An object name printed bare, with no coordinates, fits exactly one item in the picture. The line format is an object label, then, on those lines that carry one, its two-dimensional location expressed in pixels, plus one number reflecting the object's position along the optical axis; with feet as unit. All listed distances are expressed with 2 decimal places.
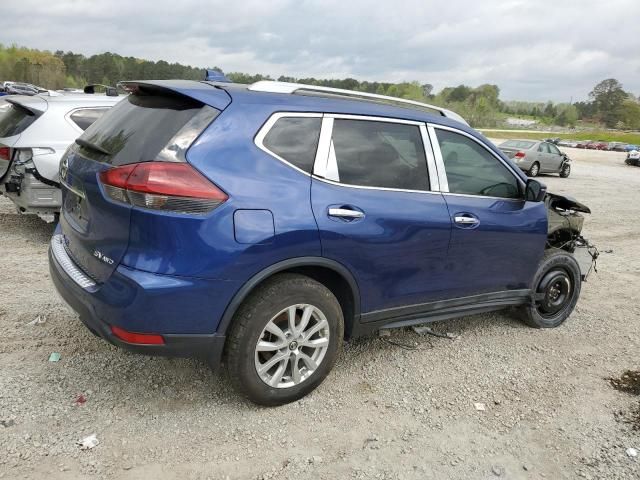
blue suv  8.43
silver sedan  66.87
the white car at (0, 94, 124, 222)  18.62
